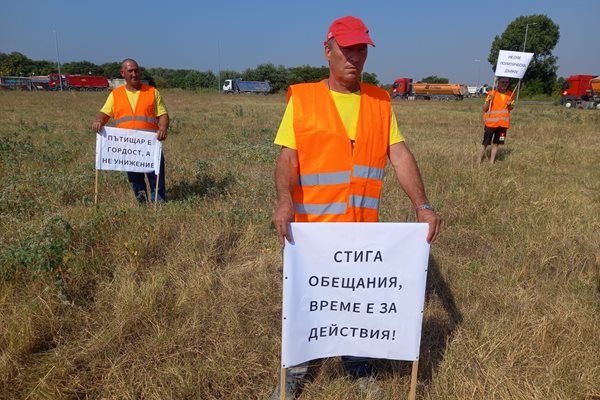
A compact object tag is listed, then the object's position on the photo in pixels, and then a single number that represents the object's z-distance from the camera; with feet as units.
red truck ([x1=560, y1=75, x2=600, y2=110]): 116.47
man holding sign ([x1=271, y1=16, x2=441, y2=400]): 7.00
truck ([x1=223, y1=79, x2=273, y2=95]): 201.37
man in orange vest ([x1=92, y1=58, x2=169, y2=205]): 16.49
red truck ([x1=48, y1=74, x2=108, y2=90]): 182.19
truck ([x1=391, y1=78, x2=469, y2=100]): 194.39
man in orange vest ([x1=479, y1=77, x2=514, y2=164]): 27.76
